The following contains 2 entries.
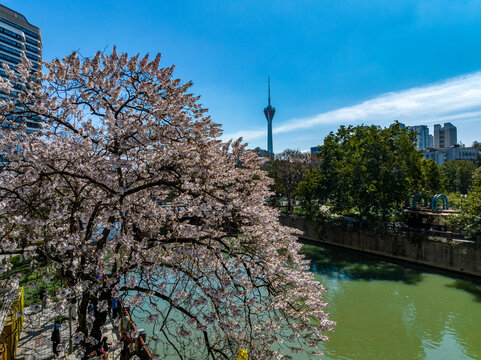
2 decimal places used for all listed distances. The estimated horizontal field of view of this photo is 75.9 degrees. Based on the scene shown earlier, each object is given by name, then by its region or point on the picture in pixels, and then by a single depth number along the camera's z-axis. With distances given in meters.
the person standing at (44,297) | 10.73
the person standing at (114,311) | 10.37
